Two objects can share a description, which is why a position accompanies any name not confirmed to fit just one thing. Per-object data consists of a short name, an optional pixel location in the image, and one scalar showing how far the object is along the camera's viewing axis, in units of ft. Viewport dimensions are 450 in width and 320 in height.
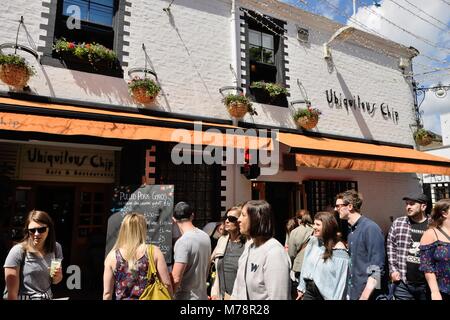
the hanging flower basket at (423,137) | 37.96
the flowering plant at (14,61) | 18.33
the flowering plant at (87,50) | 20.99
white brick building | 20.26
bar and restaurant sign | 21.54
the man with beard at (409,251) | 11.96
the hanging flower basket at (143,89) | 22.31
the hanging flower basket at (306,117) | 29.63
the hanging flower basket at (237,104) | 25.81
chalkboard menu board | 16.76
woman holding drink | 9.71
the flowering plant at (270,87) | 28.45
